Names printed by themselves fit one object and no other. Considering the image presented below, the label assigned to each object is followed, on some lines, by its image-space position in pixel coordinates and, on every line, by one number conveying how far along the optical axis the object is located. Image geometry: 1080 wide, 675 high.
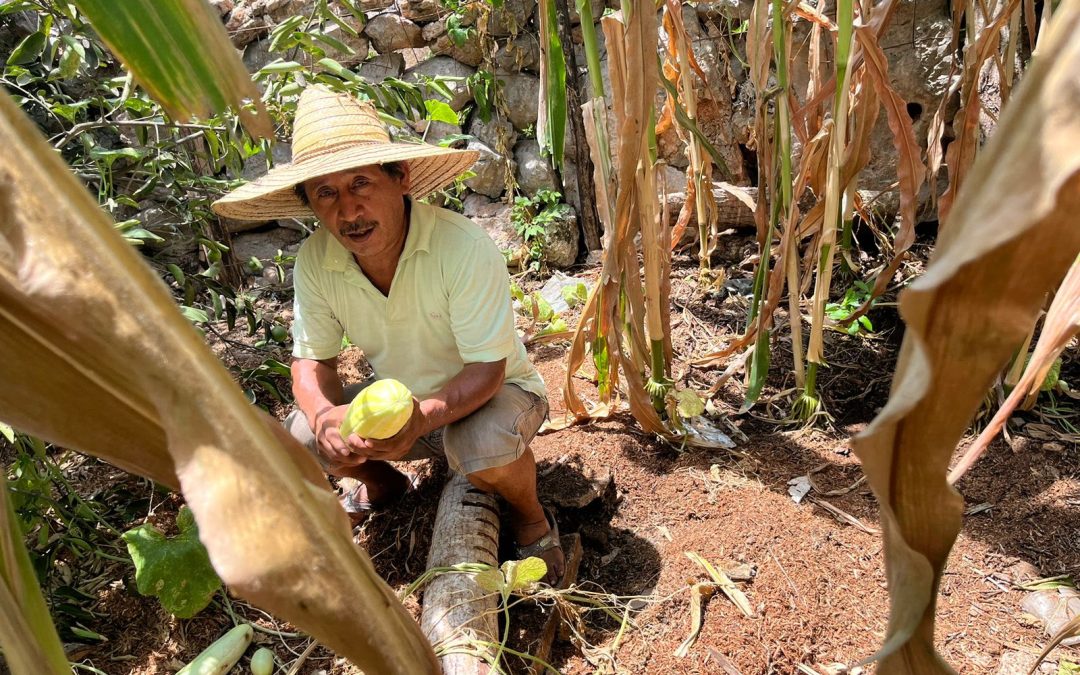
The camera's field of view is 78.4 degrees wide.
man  1.62
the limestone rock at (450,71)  3.93
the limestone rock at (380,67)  3.84
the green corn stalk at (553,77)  1.66
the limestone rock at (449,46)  3.84
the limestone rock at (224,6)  3.71
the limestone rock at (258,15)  3.67
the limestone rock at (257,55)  3.74
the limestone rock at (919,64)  2.73
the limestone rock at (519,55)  3.80
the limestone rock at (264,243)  4.04
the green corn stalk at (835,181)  1.62
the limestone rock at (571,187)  3.86
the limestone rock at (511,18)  3.72
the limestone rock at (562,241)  3.72
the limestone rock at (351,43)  3.72
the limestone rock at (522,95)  3.88
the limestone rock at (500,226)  3.87
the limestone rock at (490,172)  3.92
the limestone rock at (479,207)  4.04
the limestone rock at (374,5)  3.75
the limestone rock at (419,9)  3.79
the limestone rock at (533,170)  3.92
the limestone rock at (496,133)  3.88
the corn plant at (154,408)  0.33
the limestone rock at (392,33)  3.83
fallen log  1.33
